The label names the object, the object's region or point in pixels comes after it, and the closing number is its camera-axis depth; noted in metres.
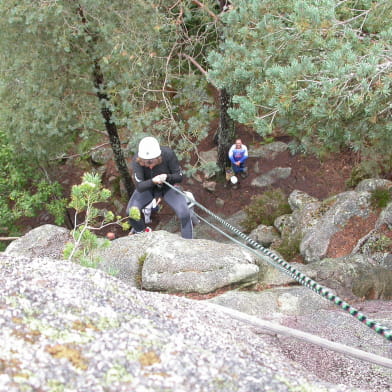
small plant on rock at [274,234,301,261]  10.43
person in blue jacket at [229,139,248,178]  13.70
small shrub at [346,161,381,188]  11.70
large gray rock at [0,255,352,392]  2.58
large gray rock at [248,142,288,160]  15.98
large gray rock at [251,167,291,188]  15.20
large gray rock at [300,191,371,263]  9.82
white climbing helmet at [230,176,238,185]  14.95
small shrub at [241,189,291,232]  12.92
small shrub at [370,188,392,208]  9.90
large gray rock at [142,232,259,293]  6.92
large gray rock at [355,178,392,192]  10.41
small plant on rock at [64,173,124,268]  4.92
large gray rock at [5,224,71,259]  8.12
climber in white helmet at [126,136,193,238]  8.09
